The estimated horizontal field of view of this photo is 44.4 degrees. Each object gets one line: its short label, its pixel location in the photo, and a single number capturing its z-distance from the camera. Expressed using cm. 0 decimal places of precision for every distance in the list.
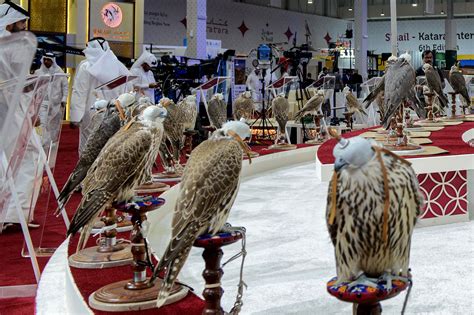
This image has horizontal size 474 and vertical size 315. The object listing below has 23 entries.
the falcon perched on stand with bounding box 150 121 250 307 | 136
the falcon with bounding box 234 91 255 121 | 622
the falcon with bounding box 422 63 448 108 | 493
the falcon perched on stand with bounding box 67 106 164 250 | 171
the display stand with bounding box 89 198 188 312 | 168
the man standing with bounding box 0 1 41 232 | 293
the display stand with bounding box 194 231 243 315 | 142
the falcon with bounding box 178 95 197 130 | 445
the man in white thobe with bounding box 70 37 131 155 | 448
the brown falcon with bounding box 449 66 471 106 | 577
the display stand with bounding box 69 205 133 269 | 215
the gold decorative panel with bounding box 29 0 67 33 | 1116
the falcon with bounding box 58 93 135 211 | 221
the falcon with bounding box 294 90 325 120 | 614
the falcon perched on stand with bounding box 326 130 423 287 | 109
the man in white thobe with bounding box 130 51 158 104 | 612
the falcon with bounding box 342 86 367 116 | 684
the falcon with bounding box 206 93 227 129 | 538
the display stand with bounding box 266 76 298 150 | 621
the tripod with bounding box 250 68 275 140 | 736
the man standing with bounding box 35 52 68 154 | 286
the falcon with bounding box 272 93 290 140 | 577
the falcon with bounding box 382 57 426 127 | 343
